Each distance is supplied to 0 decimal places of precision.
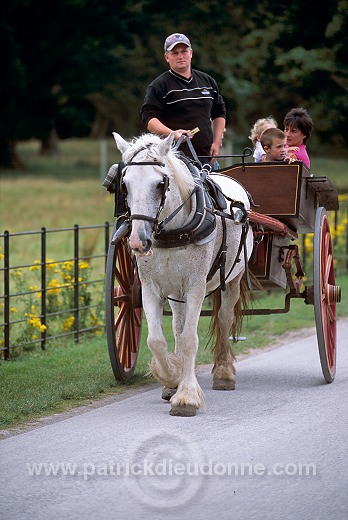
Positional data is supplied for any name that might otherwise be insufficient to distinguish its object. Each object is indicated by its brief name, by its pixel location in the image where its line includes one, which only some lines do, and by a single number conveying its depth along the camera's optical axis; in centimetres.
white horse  1411
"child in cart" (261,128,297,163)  1864
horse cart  1752
